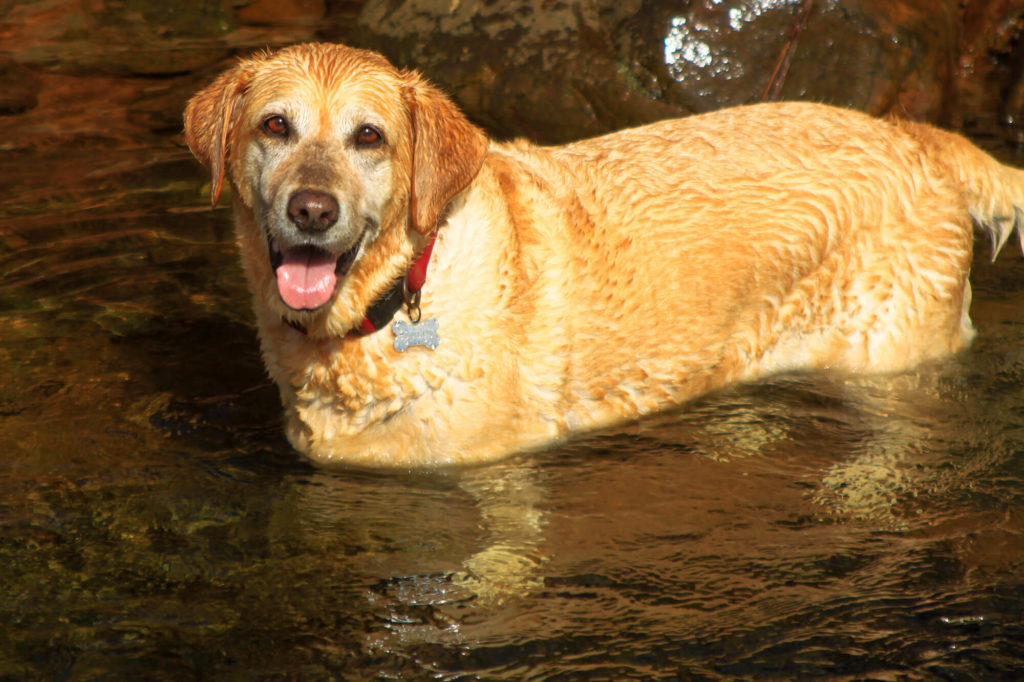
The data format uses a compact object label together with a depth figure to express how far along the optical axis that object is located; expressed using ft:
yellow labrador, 28.32
